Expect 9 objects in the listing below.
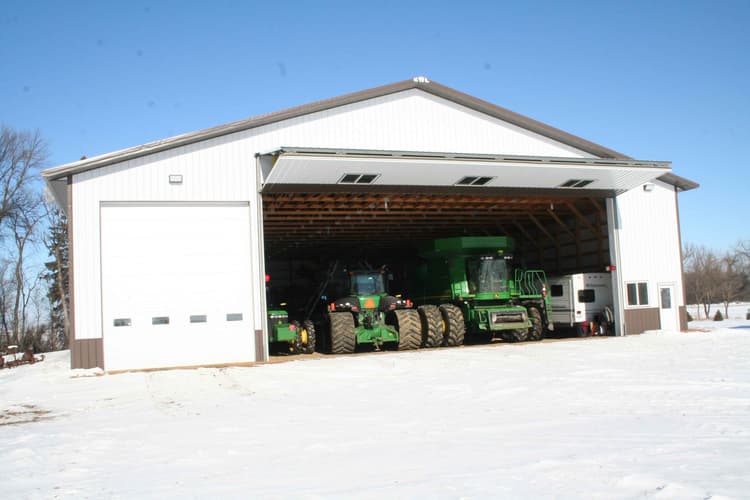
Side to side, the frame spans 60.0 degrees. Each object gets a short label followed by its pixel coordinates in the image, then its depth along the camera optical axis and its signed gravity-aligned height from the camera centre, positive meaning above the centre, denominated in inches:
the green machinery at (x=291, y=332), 727.1 -31.3
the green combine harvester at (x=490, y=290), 802.2 +6.9
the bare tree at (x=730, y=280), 2100.1 +13.8
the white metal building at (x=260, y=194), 621.3 +120.6
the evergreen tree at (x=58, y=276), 1665.8 +105.5
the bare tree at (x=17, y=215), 1509.6 +240.2
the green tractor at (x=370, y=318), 718.5 -19.1
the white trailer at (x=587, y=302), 860.6 -15.0
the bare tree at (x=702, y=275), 2163.0 +37.0
